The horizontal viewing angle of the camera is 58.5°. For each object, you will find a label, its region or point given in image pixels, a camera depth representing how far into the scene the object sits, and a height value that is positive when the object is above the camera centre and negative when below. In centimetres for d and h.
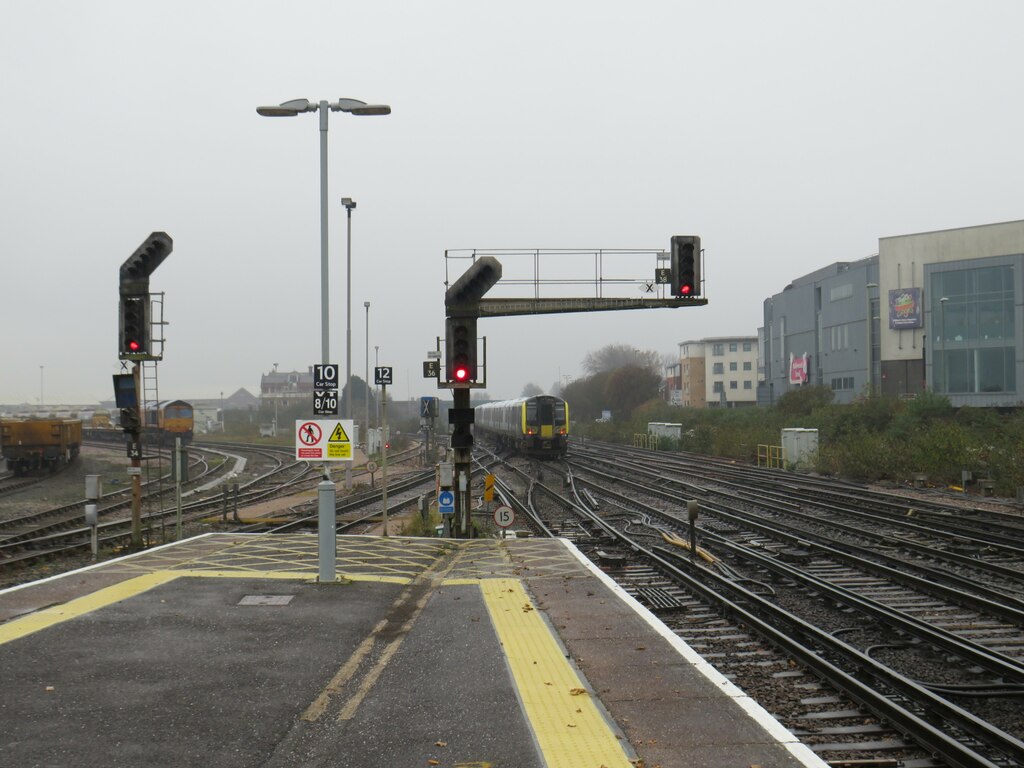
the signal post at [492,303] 1529 +185
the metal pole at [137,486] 1465 -122
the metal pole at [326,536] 1062 -147
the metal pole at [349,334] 2989 +294
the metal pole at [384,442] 1633 -60
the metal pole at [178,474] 1549 -112
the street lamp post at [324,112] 1287 +425
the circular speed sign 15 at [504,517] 1675 -197
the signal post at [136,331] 1434 +125
